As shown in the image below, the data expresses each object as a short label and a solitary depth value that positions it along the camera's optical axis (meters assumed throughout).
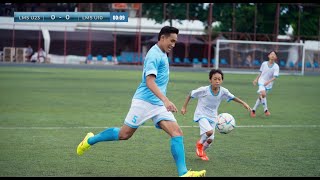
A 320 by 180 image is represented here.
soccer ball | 10.02
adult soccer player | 7.65
